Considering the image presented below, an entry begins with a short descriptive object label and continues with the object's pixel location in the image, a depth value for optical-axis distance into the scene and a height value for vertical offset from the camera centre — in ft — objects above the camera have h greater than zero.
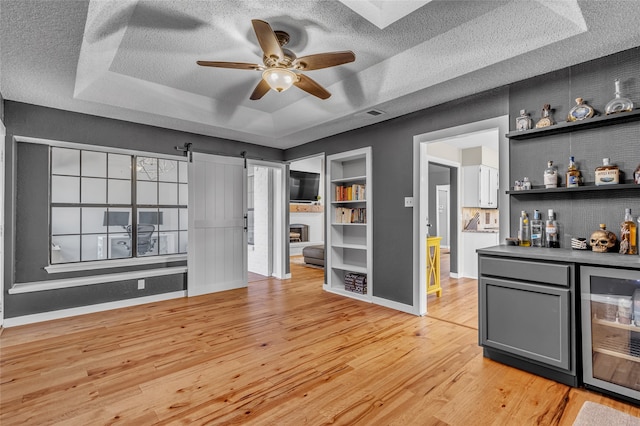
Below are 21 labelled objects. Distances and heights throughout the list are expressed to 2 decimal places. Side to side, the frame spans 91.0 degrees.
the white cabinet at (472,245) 17.97 -1.99
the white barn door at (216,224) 15.55 -0.55
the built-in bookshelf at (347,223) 15.47 -0.51
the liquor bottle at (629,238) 7.38 -0.64
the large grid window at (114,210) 17.08 +0.27
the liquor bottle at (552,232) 8.77 -0.57
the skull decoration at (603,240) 7.72 -0.71
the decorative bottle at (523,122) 9.21 +2.67
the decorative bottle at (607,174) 7.66 +0.93
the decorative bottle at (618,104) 7.57 +2.62
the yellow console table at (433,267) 14.83 -2.59
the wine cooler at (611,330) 6.51 -2.57
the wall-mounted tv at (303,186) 29.19 +2.60
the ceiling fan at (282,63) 7.42 +3.83
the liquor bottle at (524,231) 9.29 -0.58
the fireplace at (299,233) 29.76 -1.88
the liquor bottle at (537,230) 9.05 -0.53
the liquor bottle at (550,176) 8.65 +0.98
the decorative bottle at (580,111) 8.10 +2.62
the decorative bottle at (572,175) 8.23 +0.96
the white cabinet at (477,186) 19.12 +1.59
